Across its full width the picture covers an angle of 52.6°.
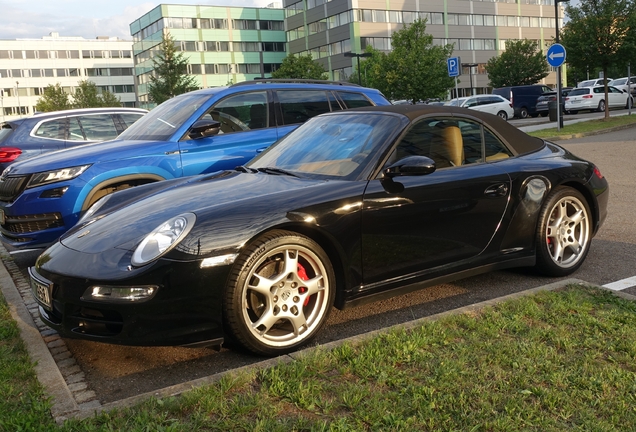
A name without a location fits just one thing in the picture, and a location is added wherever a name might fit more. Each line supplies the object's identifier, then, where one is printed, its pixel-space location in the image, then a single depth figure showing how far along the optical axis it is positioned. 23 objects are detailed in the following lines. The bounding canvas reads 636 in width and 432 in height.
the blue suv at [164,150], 6.07
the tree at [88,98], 70.36
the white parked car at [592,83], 38.11
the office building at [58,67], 105.88
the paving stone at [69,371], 3.61
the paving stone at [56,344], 4.10
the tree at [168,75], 53.56
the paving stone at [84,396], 3.27
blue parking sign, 22.86
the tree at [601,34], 24.20
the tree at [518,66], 57.28
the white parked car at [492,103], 32.53
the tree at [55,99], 74.06
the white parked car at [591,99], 35.66
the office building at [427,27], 74.38
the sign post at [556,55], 18.80
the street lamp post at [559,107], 21.05
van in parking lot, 36.69
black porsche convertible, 3.42
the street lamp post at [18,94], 104.75
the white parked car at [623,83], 38.36
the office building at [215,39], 79.35
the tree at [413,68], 40.03
